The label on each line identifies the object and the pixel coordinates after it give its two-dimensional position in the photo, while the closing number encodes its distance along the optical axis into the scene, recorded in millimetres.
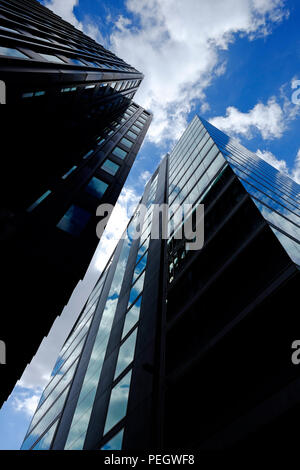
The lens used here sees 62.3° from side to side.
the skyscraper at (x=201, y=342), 9266
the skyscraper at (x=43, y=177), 7543
